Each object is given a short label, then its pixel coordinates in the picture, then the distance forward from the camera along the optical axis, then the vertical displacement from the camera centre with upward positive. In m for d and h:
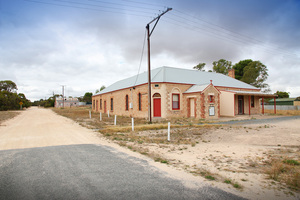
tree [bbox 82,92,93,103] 121.22 +4.96
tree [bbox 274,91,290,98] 82.25 +4.18
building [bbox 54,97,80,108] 120.25 +2.07
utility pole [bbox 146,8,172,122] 15.92 +5.58
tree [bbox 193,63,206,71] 56.44 +11.39
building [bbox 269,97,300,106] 55.31 +0.93
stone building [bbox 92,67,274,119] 21.30 +1.07
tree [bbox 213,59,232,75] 49.96 +10.20
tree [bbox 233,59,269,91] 47.34 +7.53
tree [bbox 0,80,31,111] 57.67 +1.45
